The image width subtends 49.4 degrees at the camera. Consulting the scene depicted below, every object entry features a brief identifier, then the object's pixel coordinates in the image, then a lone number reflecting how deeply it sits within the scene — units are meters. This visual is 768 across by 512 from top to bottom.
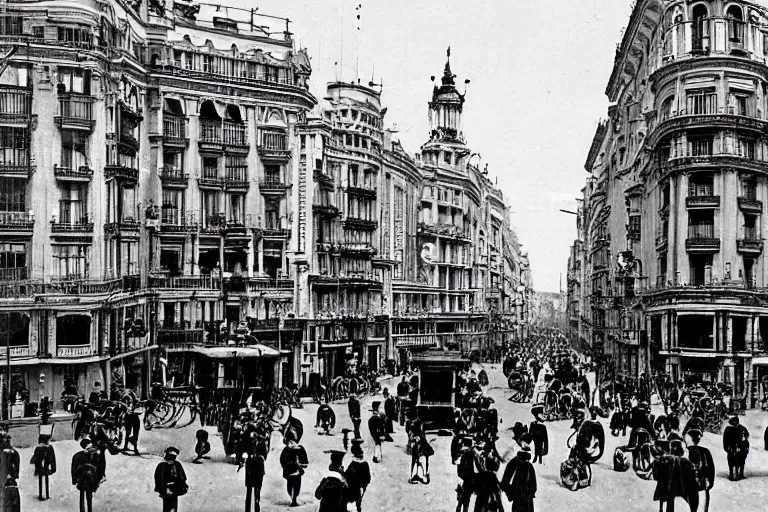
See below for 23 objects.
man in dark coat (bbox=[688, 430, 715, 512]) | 21.56
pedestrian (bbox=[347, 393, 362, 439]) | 31.50
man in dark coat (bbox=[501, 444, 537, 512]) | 19.86
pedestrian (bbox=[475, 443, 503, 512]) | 19.20
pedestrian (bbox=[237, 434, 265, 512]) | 20.81
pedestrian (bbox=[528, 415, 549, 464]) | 27.16
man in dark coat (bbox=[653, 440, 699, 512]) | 20.47
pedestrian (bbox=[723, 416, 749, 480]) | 25.08
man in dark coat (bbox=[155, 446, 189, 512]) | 19.75
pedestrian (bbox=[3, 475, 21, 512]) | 19.19
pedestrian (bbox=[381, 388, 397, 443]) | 30.89
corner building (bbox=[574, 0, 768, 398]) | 42.84
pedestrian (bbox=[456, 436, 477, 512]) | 20.27
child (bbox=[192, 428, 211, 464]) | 25.17
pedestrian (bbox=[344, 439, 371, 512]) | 19.70
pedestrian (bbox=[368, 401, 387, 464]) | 27.45
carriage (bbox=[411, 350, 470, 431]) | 33.06
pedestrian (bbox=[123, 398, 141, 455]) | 24.70
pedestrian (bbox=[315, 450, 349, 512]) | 18.03
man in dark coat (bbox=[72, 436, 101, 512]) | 19.95
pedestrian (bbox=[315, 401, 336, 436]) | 31.98
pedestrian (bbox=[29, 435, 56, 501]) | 20.67
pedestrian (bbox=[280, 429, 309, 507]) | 21.52
